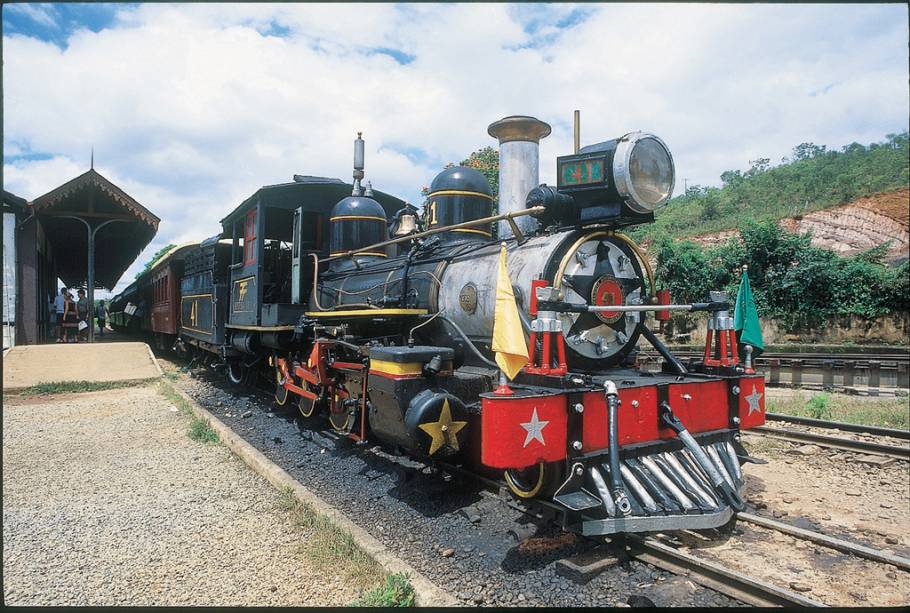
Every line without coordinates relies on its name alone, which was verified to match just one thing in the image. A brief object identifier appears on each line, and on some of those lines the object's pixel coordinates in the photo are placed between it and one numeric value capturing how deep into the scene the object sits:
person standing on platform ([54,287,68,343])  17.53
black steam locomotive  3.50
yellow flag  3.46
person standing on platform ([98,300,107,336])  27.89
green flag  4.70
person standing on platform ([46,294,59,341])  18.27
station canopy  13.64
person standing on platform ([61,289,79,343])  17.06
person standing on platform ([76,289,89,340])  17.93
